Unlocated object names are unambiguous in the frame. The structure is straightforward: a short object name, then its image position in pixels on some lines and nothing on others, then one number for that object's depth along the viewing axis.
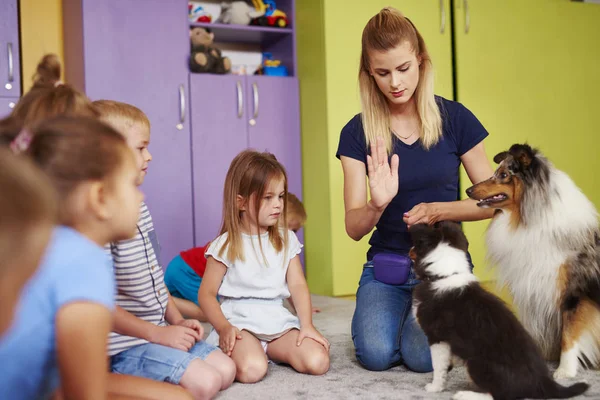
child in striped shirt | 1.80
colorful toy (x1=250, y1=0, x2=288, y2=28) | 4.21
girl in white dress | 2.25
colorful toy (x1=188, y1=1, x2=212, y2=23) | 4.09
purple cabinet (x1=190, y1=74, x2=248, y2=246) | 3.99
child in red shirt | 3.28
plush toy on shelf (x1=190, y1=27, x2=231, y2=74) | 3.97
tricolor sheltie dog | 2.04
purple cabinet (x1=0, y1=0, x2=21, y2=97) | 3.81
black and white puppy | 1.65
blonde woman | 2.24
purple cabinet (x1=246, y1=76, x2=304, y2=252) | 4.15
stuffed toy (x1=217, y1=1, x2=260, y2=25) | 4.18
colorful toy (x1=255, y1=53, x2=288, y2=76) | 4.29
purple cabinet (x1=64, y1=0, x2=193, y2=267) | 3.74
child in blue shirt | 1.04
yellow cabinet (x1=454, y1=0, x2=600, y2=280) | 4.42
